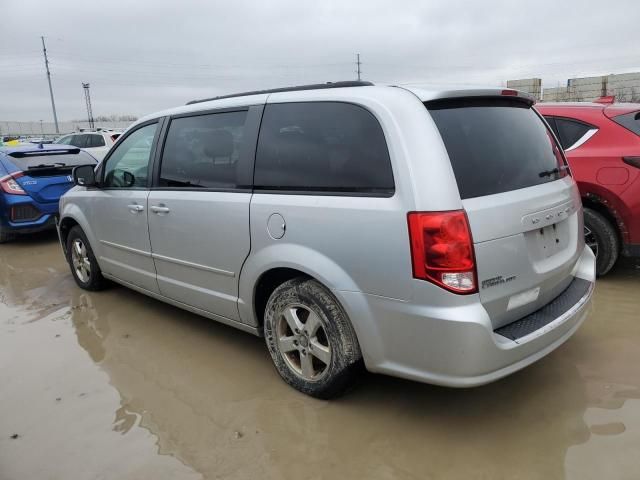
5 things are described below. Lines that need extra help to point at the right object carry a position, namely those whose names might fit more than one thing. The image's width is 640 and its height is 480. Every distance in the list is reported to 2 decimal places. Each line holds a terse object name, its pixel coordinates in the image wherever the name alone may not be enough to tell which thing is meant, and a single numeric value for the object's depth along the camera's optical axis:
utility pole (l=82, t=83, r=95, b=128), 54.71
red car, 4.23
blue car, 7.18
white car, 17.55
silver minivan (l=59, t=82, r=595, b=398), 2.29
